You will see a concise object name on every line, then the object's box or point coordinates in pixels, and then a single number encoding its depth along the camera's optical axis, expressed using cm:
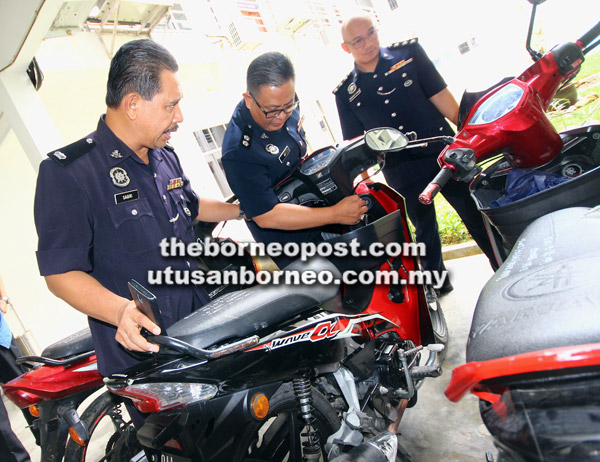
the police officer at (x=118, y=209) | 126
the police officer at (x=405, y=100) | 254
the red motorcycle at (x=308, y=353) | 112
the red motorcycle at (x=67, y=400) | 195
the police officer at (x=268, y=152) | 176
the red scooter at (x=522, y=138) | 127
